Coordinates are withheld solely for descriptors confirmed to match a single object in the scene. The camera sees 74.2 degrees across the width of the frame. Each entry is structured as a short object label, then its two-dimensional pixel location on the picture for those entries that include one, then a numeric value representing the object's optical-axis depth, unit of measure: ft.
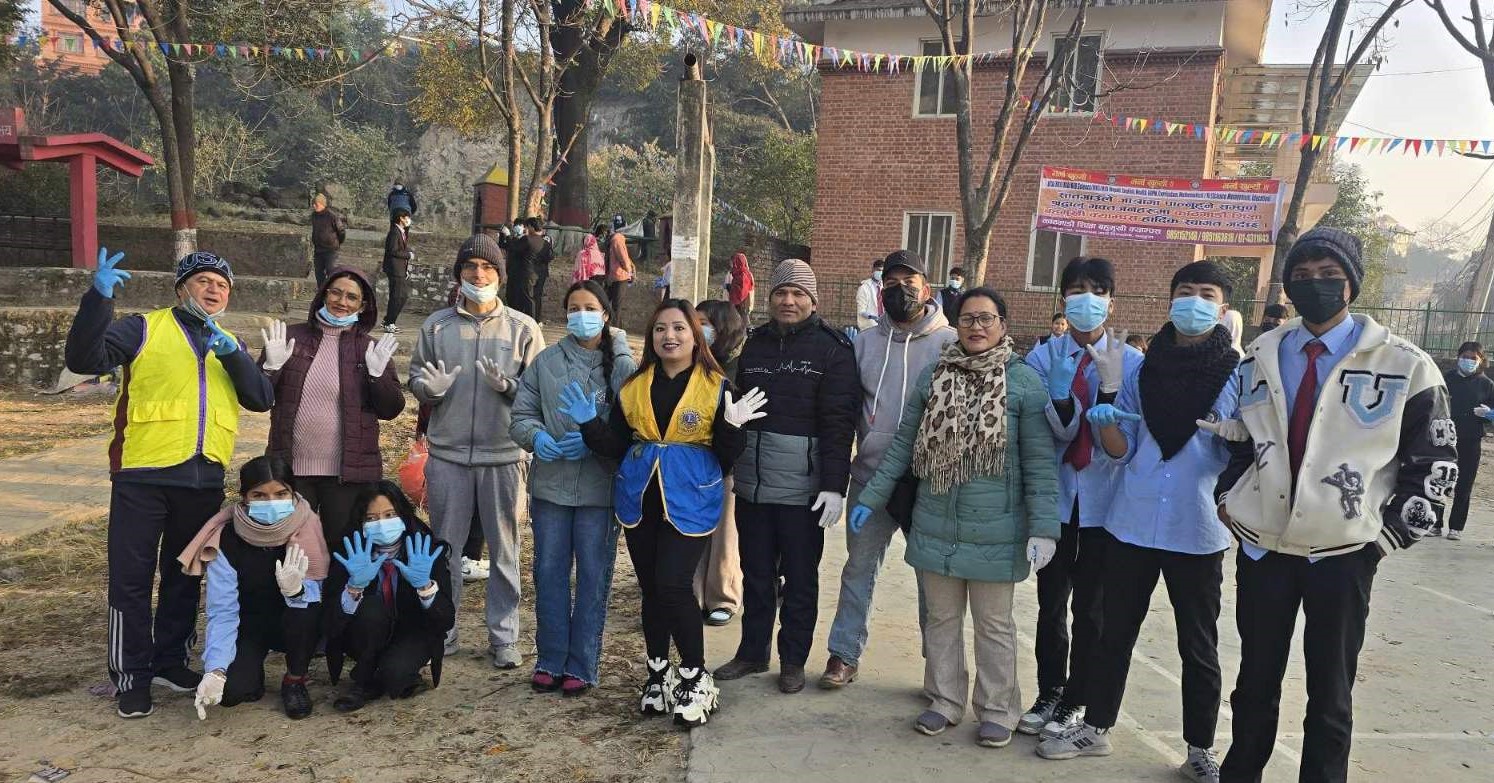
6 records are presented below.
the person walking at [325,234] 42.73
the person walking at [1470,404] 28.86
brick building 52.65
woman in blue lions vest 12.71
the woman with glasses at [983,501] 12.00
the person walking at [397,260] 38.63
